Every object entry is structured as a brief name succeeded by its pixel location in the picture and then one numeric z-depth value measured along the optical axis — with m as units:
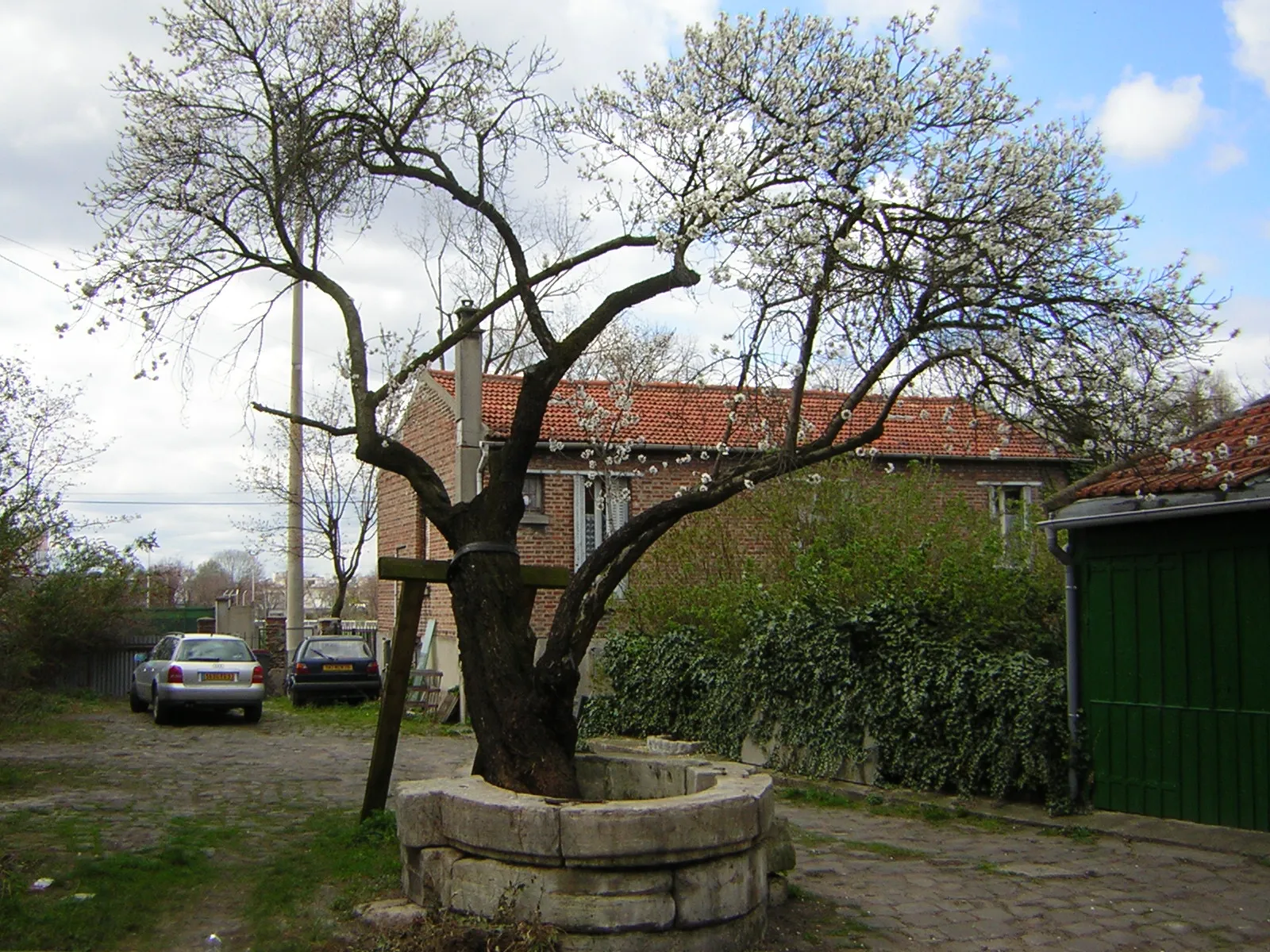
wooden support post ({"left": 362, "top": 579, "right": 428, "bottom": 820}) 8.89
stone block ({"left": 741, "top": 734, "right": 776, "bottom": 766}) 13.20
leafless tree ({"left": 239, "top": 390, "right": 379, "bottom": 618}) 32.03
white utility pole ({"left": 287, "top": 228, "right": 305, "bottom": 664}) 22.97
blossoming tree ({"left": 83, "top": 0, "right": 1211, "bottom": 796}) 7.43
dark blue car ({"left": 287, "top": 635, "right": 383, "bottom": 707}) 22.56
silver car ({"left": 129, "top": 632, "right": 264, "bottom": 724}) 18.88
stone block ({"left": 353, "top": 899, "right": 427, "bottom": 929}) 6.21
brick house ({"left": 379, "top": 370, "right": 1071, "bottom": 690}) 19.36
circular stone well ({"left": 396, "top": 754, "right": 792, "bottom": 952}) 5.71
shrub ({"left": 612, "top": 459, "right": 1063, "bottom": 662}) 11.93
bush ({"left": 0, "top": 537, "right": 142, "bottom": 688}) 21.14
